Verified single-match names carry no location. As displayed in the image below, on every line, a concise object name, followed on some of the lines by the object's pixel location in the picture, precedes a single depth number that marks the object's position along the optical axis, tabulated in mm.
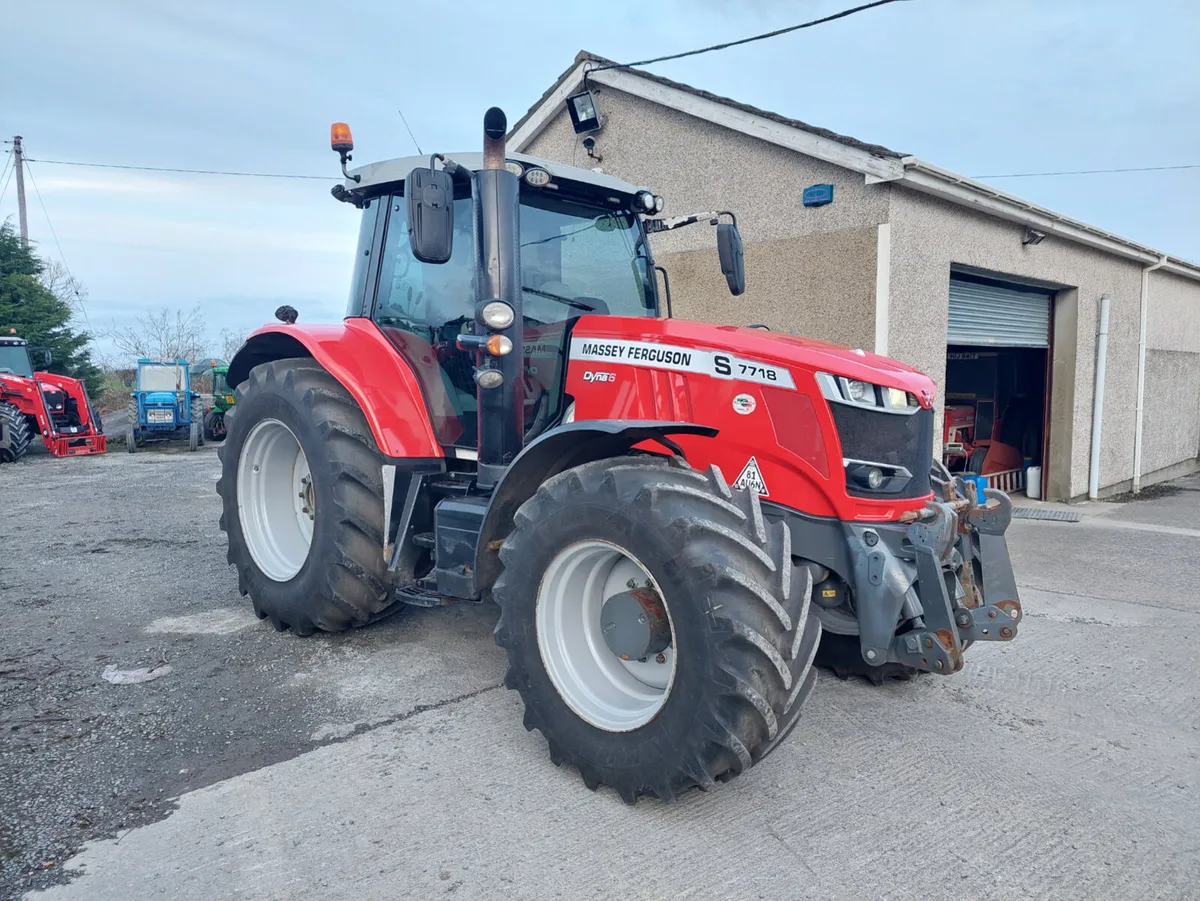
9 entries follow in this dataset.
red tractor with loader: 12703
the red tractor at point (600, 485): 2508
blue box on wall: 6953
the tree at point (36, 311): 19594
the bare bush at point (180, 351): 29283
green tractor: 17469
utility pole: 22219
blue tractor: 15641
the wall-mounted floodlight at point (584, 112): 8891
